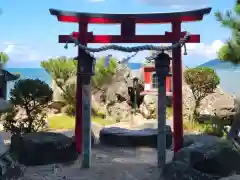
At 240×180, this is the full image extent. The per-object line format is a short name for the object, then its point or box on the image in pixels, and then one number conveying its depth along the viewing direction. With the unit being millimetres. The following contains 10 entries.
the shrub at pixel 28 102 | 8267
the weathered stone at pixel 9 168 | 4961
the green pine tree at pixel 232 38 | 6781
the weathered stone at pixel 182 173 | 4612
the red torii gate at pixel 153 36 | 6171
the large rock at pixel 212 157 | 4710
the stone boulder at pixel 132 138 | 7868
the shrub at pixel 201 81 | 10593
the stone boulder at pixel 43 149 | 6063
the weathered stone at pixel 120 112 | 12677
